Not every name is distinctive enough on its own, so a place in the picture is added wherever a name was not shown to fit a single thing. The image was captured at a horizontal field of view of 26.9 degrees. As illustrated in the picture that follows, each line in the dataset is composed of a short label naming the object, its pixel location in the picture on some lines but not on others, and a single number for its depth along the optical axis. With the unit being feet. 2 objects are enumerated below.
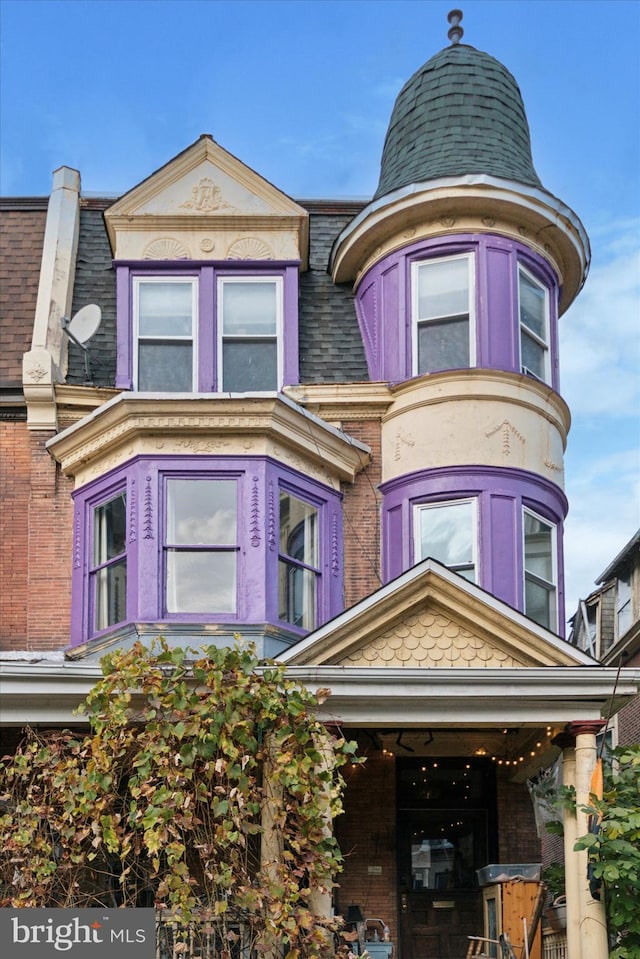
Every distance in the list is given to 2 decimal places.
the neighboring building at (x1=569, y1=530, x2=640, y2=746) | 73.15
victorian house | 47.21
